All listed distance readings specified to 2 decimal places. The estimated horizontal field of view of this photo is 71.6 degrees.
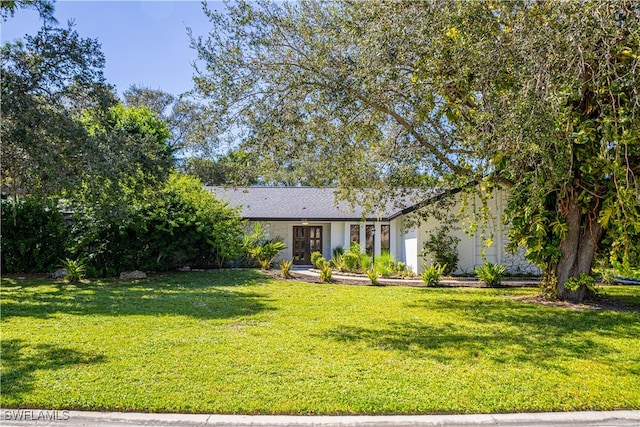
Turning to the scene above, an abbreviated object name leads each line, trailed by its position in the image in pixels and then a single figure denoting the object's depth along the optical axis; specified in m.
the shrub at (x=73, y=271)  13.84
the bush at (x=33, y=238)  15.48
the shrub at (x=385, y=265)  16.58
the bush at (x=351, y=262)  17.97
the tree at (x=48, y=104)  8.48
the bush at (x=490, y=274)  13.96
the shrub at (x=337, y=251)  21.23
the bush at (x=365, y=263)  17.42
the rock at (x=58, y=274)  14.91
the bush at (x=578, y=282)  9.71
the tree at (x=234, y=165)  9.61
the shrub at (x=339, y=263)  18.01
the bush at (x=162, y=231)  15.45
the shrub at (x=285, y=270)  16.09
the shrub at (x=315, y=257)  19.12
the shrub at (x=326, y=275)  14.85
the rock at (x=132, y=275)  15.37
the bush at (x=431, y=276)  14.06
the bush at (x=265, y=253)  18.46
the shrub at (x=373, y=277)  14.23
